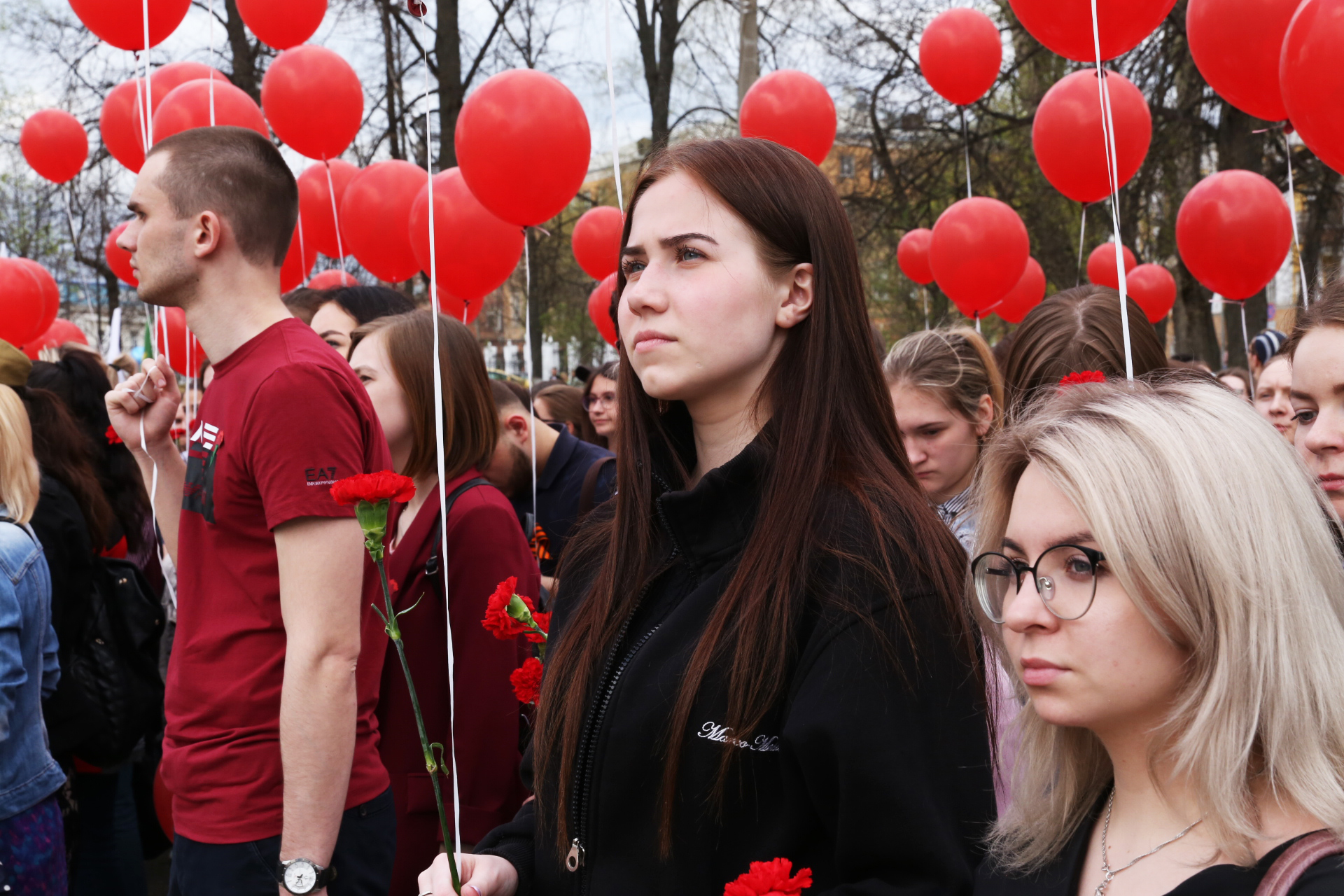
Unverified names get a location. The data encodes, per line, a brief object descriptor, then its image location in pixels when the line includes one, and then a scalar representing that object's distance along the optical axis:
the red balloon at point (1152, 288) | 10.34
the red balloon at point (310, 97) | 6.10
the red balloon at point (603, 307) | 6.64
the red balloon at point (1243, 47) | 4.12
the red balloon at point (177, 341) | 6.42
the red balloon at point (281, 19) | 5.88
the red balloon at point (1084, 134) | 6.04
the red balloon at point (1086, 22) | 4.17
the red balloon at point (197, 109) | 5.12
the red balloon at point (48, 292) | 7.16
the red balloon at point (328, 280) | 7.22
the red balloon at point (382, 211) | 5.88
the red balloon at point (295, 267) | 6.38
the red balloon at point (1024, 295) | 9.80
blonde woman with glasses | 1.15
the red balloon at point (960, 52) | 7.45
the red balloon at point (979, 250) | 7.04
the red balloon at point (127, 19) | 4.79
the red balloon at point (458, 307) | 5.78
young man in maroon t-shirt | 2.14
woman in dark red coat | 2.96
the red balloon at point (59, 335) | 9.47
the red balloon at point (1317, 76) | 2.87
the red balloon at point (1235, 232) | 5.71
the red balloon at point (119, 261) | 7.21
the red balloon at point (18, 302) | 6.58
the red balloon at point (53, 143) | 7.90
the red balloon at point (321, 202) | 6.77
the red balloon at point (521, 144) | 4.34
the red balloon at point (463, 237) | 5.18
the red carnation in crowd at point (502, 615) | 2.16
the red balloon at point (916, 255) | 10.35
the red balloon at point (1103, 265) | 9.91
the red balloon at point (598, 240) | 7.27
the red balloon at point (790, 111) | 6.62
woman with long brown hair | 1.42
